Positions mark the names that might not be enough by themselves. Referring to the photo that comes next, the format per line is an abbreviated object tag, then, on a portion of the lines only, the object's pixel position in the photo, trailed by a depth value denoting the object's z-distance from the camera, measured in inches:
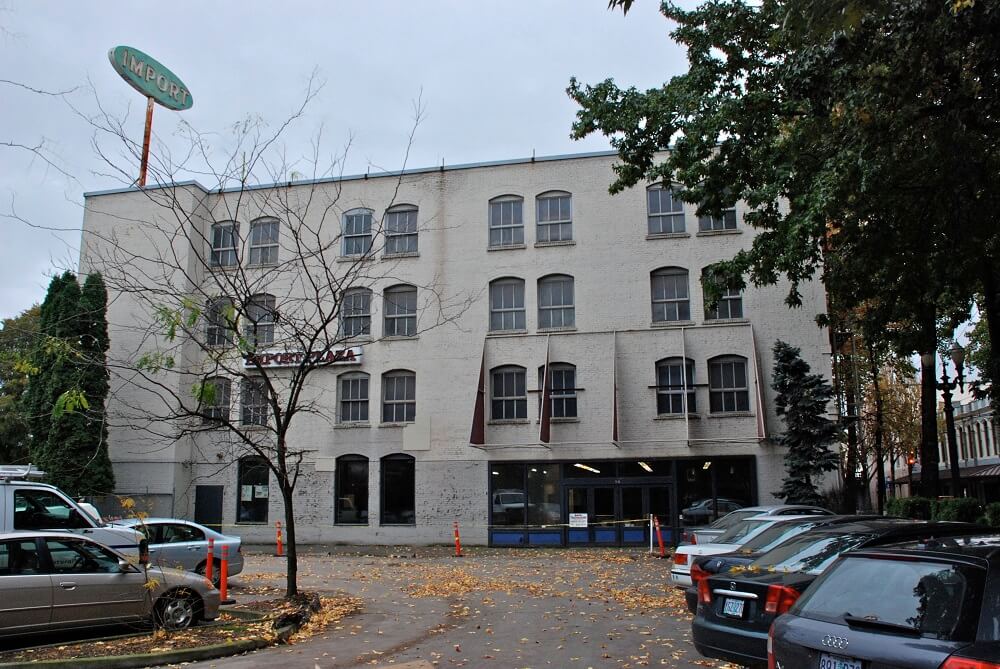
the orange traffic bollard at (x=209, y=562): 583.5
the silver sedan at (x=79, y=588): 379.2
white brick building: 1089.4
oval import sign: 1232.8
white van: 473.1
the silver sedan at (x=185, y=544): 622.2
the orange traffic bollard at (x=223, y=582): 553.6
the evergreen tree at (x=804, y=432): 981.8
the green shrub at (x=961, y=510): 762.2
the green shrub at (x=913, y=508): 856.3
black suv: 171.9
